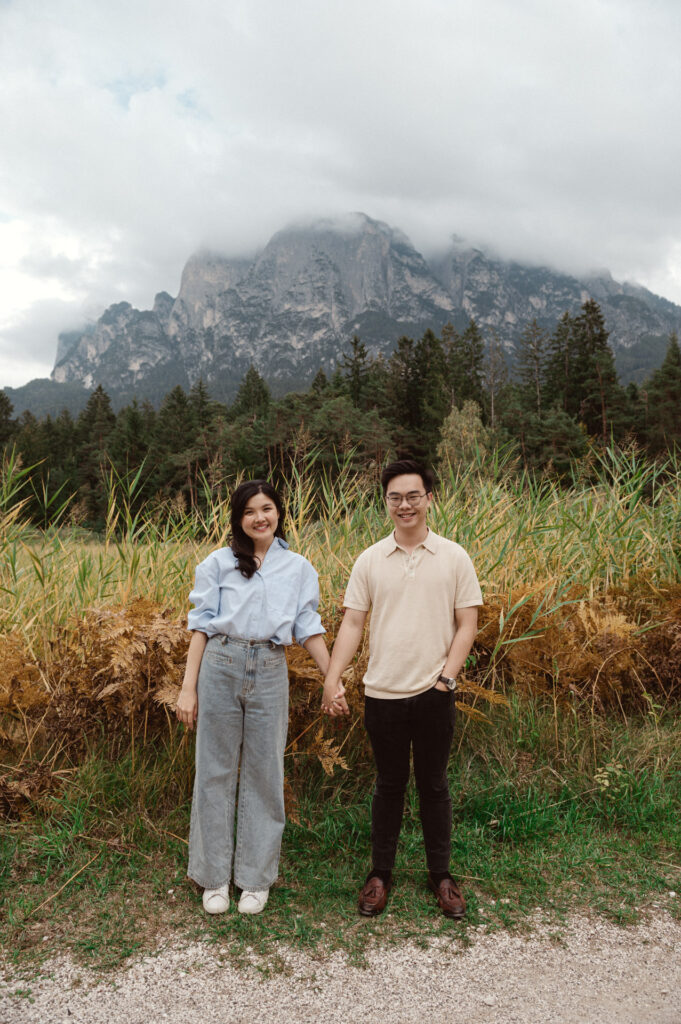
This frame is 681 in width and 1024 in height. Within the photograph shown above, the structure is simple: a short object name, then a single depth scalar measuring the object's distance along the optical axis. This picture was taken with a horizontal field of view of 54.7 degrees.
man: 2.53
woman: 2.58
